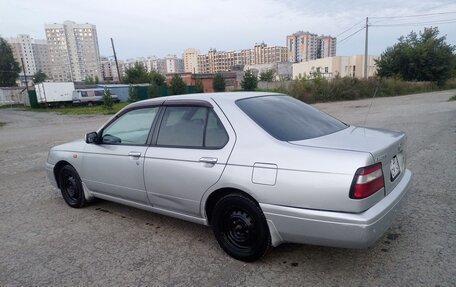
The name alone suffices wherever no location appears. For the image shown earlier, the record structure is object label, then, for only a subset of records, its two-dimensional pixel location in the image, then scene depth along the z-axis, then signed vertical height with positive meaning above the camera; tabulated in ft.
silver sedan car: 7.86 -2.71
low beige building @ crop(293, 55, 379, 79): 205.77 +4.09
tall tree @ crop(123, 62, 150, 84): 164.76 +2.02
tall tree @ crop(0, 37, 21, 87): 195.42 +11.25
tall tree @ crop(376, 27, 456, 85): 120.57 +2.31
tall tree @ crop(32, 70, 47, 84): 225.15 +4.79
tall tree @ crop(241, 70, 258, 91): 136.98 -3.18
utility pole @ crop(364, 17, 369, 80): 116.26 +10.43
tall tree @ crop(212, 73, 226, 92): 147.92 -3.39
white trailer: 119.85 -3.56
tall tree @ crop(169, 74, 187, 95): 130.52 -3.12
